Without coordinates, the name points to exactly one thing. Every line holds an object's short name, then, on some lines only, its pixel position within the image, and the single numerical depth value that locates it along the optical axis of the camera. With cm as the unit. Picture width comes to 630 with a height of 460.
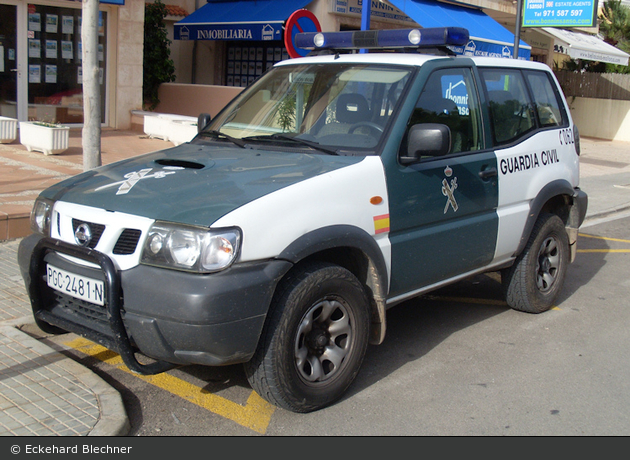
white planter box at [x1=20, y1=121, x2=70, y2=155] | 1030
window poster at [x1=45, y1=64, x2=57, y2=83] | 1326
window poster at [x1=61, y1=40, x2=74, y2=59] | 1340
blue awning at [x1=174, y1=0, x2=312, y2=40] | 1491
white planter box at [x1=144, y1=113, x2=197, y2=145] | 1242
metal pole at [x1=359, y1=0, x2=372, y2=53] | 805
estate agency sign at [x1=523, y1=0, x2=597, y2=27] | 1402
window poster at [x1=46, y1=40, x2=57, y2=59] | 1320
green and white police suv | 315
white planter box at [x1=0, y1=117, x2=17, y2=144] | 1103
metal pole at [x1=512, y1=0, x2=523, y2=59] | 1022
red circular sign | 781
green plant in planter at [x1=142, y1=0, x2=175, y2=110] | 1590
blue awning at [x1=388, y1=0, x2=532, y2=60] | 1397
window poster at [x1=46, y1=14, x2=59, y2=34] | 1309
